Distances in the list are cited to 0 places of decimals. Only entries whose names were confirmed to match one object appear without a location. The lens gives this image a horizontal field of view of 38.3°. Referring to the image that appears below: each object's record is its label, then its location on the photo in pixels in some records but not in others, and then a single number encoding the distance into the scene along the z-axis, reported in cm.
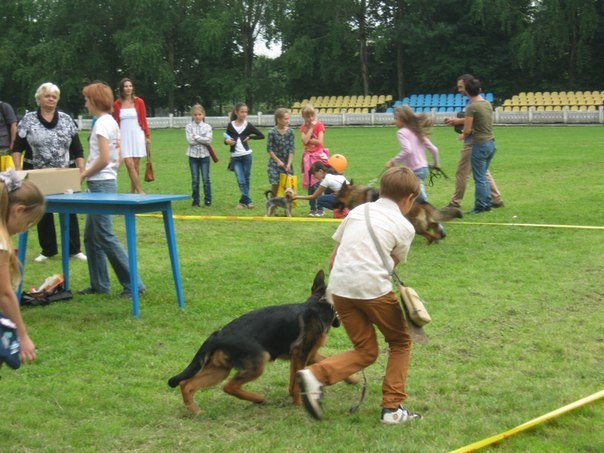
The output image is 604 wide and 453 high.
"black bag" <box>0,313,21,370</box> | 388
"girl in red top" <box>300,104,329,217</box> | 1309
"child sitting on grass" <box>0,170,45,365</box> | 404
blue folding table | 683
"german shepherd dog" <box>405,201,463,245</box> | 1005
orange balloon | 1225
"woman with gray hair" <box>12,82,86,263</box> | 839
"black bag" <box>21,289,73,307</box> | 759
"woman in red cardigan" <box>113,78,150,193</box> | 1319
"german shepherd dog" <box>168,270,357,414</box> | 485
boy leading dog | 471
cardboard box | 711
